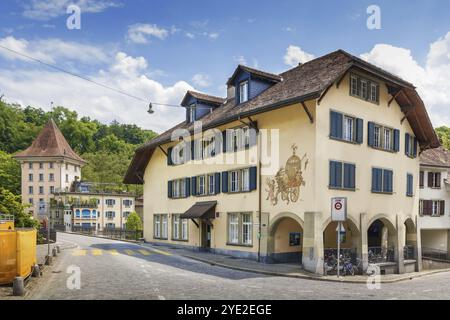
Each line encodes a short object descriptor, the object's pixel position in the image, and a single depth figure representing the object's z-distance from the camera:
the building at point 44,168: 84.81
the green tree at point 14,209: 31.69
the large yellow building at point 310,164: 22.48
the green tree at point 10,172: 84.97
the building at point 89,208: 75.88
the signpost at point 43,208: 20.22
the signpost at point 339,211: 20.33
